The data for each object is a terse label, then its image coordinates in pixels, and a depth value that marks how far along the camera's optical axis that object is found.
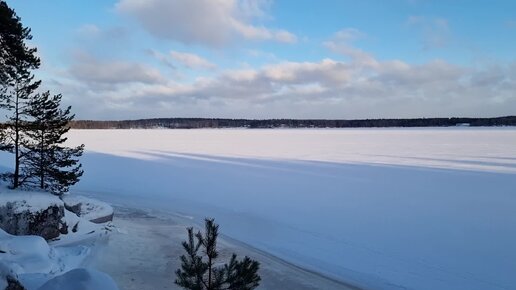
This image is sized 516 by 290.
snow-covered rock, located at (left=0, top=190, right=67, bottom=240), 9.97
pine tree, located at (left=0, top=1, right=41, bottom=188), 10.25
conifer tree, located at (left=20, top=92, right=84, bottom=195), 12.60
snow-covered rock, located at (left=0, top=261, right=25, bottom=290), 4.73
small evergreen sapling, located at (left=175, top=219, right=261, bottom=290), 3.99
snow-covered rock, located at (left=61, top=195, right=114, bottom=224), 12.28
